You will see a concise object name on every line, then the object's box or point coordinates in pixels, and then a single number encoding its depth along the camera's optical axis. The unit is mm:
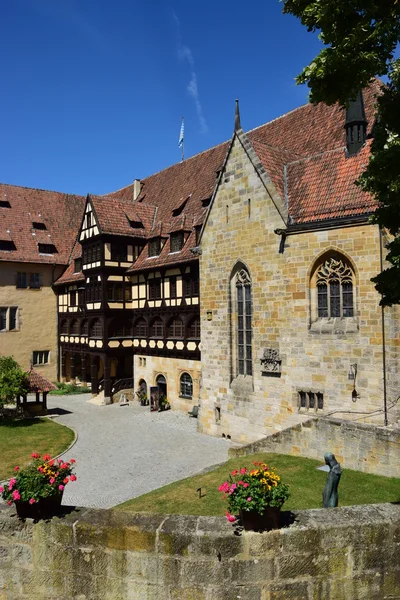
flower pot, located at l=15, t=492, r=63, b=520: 5578
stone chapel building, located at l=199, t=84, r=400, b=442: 15648
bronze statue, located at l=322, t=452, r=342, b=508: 9414
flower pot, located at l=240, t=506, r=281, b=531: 5180
